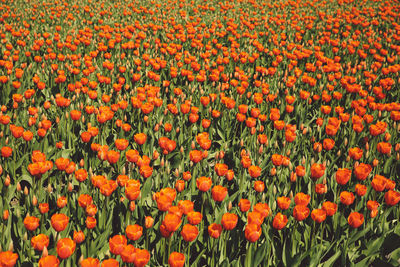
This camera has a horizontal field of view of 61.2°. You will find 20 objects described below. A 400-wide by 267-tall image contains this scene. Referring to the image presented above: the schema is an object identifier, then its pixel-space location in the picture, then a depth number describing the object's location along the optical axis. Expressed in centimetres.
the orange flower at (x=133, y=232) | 186
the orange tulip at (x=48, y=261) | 155
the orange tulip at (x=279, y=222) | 207
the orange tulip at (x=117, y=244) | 171
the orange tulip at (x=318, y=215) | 212
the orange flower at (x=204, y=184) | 227
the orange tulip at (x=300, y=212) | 211
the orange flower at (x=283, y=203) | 225
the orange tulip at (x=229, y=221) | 196
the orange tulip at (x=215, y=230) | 192
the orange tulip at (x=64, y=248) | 167
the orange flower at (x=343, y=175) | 244
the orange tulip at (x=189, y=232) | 186
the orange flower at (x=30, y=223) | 192
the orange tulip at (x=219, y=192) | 219
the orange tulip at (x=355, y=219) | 207
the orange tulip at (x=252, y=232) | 187
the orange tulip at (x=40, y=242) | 173
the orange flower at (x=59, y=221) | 186
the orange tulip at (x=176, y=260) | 168
